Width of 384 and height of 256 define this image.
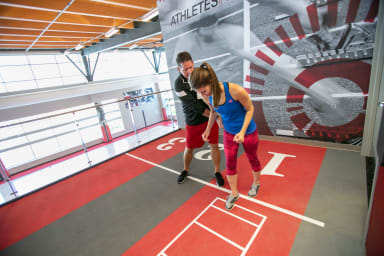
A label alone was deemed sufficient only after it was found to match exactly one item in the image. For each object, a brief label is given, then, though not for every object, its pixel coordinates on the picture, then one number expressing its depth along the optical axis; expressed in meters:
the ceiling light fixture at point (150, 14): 4.60
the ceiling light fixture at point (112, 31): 5.09
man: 1.90
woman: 1.42
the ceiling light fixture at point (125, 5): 3.70
